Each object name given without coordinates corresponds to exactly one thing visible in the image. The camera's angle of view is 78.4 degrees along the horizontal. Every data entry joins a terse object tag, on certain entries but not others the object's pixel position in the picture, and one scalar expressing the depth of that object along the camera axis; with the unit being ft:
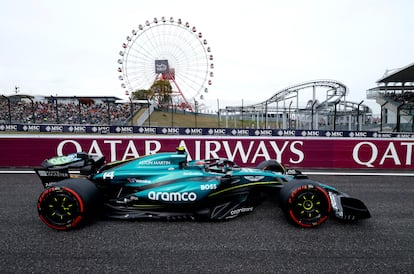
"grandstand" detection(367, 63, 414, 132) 91.39
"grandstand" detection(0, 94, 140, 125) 51.13
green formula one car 11.23
